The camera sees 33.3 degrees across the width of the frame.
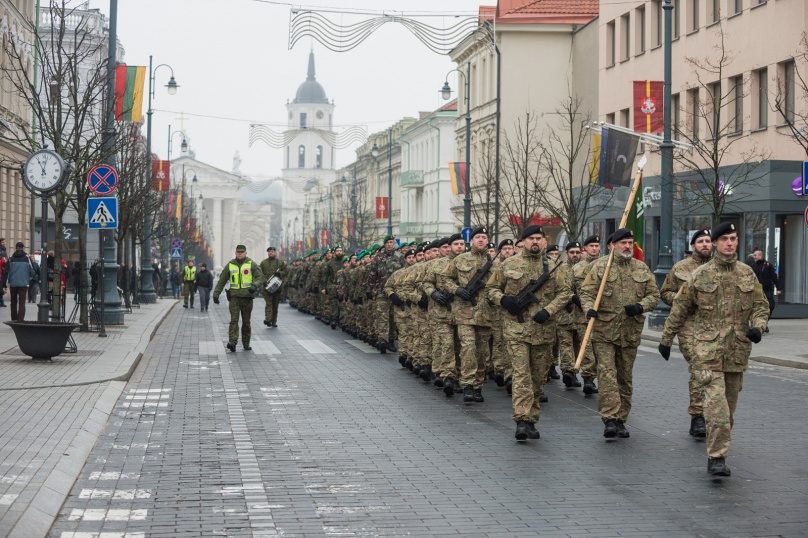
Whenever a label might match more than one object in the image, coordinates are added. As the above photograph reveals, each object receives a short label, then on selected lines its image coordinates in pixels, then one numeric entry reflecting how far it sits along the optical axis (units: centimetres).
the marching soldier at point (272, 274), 3241
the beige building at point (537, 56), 6488
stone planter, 1844
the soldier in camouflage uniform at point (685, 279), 1191
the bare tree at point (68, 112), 2286
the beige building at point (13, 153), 4225
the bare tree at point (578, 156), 4819
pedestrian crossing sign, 2429
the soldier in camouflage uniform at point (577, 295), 1550
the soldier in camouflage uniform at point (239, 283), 2272
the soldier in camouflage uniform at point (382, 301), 2269
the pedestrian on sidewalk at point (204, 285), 4525
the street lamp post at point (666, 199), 2916
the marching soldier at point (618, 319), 1173
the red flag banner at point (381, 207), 7481
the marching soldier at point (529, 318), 1160
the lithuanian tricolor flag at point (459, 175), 5172
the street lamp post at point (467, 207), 4559
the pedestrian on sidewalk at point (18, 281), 2875
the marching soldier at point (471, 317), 1464
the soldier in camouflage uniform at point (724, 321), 966
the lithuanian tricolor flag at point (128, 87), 3212
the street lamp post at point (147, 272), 4806
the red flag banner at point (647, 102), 3488
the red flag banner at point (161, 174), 4617
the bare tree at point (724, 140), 3516
